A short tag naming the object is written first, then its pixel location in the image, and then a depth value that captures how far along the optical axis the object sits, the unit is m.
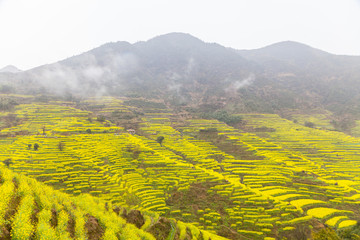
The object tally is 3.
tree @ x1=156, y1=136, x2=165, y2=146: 72.25
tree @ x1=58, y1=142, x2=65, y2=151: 56.63
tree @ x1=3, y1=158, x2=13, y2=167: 41.84
